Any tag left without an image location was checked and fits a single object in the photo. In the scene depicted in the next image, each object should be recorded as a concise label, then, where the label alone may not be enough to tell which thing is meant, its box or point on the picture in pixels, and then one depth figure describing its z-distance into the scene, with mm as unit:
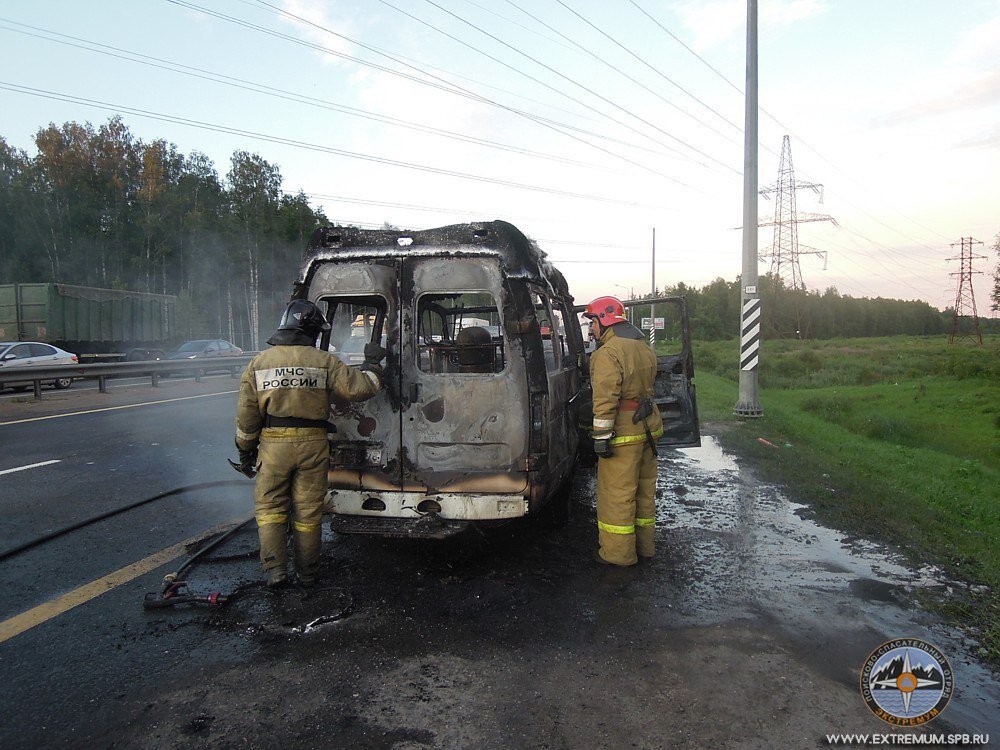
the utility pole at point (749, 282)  11938
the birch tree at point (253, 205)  38906
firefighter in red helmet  4180
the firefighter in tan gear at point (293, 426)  3678
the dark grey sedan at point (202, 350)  24844
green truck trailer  21844
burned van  3893
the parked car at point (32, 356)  16678
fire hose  3512
